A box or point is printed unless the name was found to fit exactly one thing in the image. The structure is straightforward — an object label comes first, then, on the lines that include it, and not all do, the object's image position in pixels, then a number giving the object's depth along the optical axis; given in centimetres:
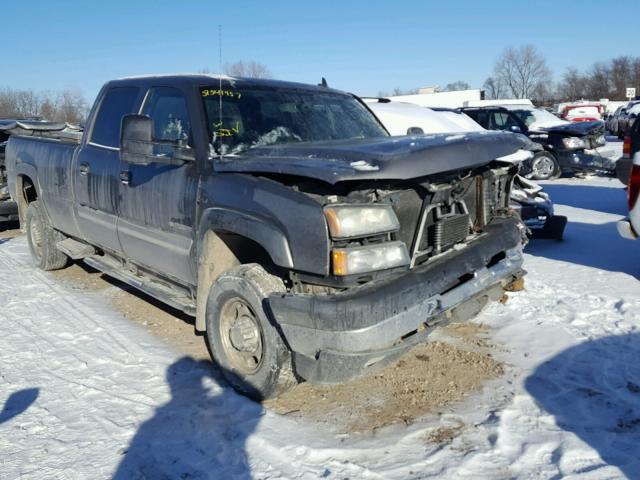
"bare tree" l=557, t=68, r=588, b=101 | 7975
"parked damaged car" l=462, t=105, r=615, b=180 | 1345
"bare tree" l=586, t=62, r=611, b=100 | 7731
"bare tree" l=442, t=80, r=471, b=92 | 8609
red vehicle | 2865
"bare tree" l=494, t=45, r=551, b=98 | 8331
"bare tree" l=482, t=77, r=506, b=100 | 8388
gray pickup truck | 306
